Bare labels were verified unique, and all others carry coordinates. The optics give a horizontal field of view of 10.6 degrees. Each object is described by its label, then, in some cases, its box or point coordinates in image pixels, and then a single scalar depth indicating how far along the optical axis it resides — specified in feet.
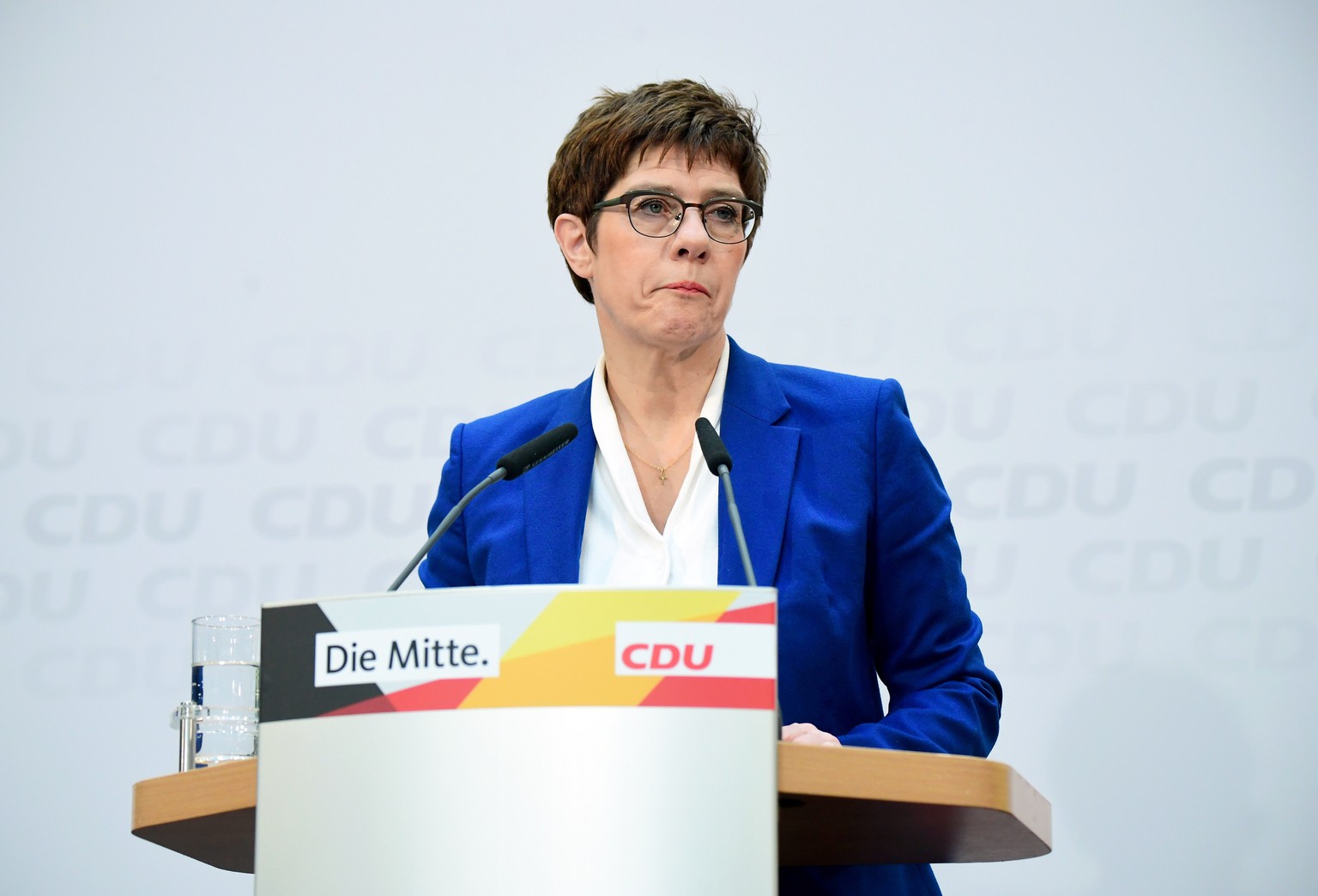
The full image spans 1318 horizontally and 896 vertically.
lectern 16.98
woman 18.29
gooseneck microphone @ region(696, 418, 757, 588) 17.71
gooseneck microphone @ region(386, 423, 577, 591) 17.79
